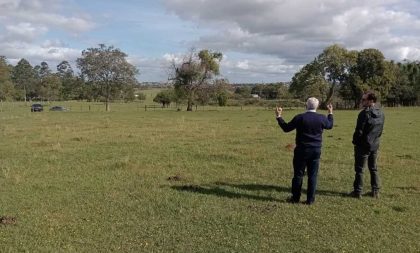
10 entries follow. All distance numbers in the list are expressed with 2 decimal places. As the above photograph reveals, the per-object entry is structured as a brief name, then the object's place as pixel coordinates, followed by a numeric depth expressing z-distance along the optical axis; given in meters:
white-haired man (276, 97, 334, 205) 10.67
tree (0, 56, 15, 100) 92.47
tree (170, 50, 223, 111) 80.44
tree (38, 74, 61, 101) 153.50
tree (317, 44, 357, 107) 84.75
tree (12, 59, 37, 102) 164.50
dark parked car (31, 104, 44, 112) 84.41
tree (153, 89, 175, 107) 101.97
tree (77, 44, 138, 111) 91.31
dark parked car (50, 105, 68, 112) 89.89
